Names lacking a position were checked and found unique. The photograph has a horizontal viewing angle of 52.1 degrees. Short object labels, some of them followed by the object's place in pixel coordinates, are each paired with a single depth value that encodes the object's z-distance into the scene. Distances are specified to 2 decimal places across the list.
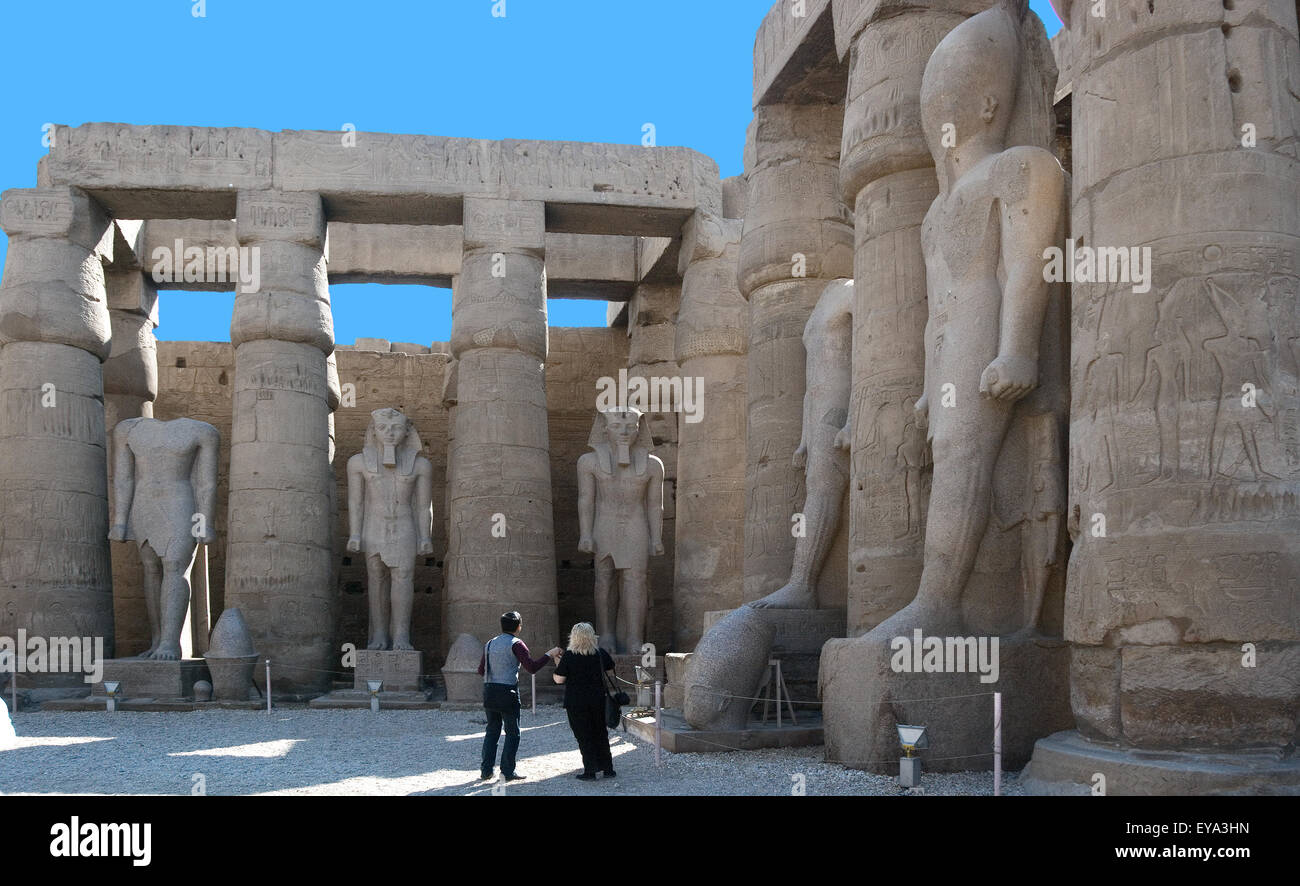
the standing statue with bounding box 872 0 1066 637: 7.24
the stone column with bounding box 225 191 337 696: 14.30
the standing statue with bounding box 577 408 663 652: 14.91
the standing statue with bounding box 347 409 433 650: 14.28
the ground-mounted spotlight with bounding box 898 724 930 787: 6.62
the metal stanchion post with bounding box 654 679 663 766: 7.66
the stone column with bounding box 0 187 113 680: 14.05
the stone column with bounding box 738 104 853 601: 10.91
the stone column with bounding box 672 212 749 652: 15.17
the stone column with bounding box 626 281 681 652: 18.19
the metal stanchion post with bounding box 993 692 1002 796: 5.88
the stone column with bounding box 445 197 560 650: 14.60
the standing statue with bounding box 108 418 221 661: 13.67
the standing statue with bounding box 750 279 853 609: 9.59
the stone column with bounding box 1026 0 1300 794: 5.63
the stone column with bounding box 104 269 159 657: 16.66
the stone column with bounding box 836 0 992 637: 8.36
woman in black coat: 7.36
